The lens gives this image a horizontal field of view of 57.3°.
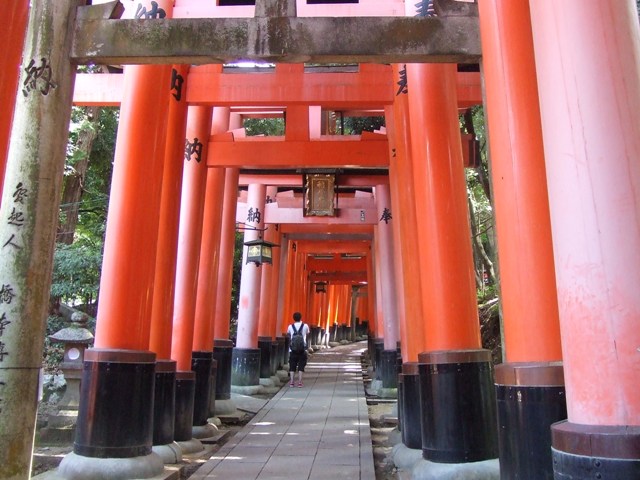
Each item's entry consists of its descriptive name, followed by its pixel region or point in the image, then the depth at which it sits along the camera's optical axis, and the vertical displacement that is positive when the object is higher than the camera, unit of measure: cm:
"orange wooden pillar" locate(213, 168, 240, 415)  1116 +169
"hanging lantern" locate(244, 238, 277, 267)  1248 +237
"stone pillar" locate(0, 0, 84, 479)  396 +108
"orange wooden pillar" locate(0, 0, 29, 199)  338 +175
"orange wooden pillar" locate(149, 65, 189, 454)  637 +83
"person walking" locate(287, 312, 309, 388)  1293 +39
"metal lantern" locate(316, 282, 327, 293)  2894 +378
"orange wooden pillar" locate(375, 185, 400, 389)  1202 +157
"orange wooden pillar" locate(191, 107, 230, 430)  827 +102
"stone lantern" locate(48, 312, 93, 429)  772 +4
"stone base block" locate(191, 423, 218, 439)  791 -89
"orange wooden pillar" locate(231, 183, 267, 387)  1329 +129
